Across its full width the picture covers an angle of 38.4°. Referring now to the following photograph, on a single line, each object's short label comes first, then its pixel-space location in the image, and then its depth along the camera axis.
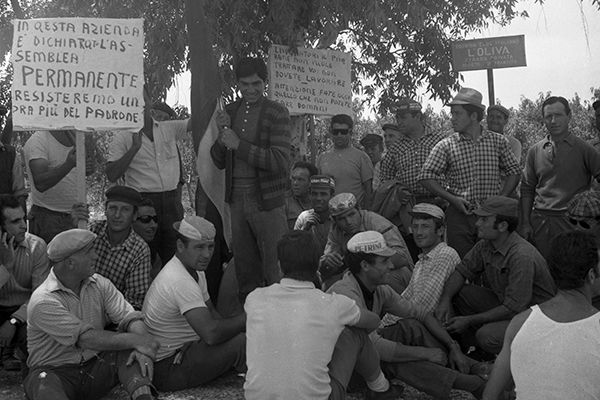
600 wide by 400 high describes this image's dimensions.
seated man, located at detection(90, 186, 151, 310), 6.00
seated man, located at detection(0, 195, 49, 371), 5.58
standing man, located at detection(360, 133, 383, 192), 8.80
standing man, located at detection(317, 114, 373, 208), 7.64
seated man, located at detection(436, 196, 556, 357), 5.54
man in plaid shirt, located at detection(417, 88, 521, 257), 6.70
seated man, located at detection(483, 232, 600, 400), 3.54
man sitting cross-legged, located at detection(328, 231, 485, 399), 5.04
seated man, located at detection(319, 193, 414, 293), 6.09
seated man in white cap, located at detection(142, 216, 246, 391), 5.27
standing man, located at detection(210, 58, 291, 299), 6.25
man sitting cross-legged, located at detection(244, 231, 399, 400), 4.23
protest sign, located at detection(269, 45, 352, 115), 8.02
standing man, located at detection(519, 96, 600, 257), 6.66
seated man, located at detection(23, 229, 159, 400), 4.91
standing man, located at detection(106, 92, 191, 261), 6.89
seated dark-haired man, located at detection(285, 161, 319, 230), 7.34
